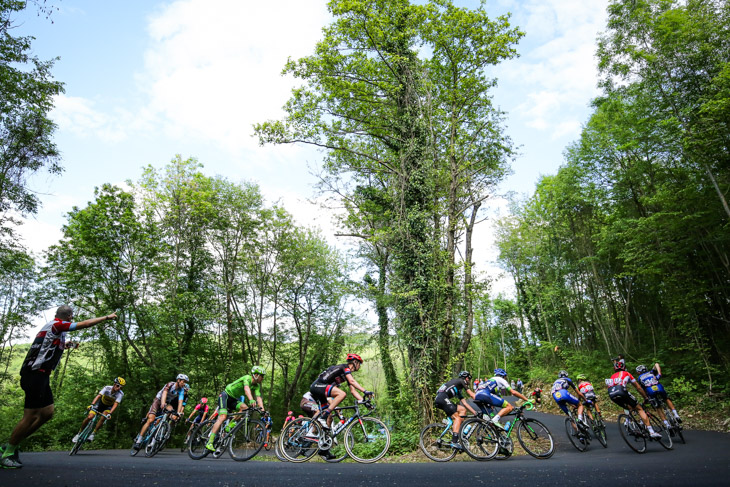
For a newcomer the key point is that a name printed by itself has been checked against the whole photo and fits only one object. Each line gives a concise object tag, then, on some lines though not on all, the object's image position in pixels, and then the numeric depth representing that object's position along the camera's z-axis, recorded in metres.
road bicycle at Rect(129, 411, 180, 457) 8.77
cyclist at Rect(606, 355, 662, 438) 8.40
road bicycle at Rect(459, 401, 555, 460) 7.68
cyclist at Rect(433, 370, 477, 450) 7.69
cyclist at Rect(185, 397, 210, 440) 10.34
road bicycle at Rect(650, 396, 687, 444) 9.13
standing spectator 4.82
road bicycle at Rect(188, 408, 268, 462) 7.23
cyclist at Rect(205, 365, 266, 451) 7.45
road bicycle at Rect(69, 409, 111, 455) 9.65
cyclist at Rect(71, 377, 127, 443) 9.91
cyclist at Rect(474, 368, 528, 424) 8.11
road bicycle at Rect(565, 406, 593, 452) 9.45
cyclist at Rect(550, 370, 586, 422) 9.86
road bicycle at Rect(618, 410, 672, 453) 8.34
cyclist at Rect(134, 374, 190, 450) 9.05
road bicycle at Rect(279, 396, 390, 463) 6.72
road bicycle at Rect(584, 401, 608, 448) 9.84
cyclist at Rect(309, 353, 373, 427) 7.02
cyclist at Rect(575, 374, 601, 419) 10.04
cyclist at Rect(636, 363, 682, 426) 9.24
